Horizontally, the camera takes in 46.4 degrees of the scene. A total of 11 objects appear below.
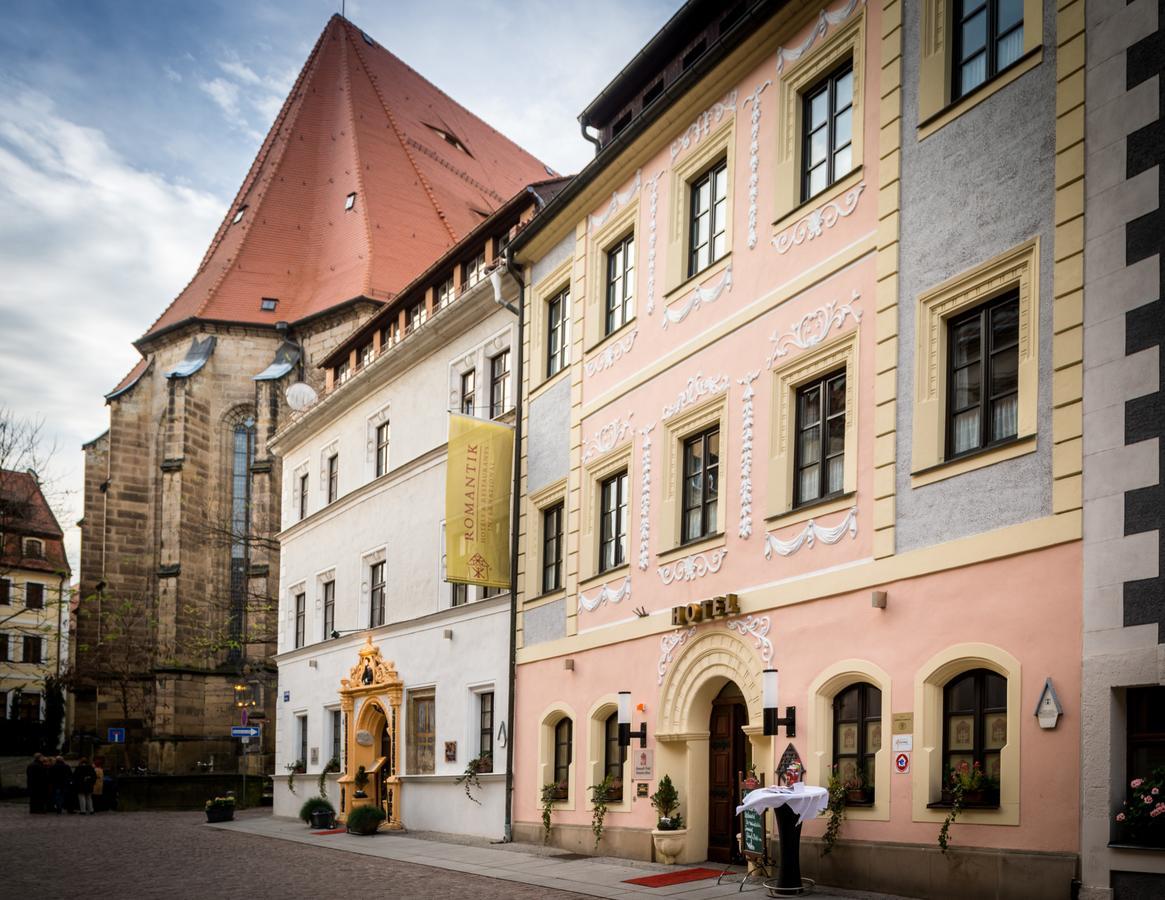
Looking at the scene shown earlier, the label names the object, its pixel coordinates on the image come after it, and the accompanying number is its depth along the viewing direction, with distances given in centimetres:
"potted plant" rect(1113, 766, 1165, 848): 990
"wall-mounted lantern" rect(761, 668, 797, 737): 1461
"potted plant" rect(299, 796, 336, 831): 2812
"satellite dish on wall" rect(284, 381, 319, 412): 4159
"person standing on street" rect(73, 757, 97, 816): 3697
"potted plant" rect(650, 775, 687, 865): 1667
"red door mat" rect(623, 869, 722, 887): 1498
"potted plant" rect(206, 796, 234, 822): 3216
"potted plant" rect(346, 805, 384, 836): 2547
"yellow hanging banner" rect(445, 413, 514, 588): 2205
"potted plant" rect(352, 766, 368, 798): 2848
